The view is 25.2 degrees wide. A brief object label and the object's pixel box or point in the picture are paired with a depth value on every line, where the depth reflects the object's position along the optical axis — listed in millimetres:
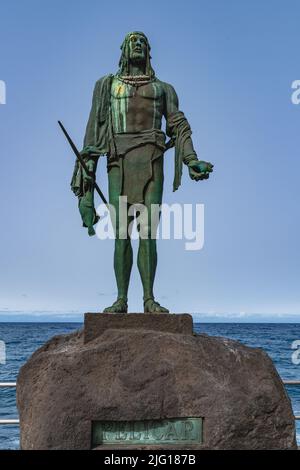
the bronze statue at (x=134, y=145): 6277
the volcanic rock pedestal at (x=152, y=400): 5219
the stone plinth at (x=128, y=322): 5734
